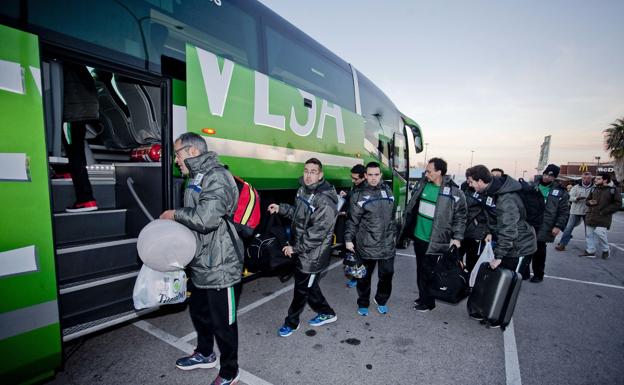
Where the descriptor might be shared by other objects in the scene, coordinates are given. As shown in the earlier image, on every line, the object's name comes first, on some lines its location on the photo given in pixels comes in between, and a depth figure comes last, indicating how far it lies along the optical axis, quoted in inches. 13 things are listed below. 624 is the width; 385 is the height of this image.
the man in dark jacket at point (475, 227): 169.5
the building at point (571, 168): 2211.5
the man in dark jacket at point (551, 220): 187.5
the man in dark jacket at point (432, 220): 131.3
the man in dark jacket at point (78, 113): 103.0
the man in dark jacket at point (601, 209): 244.4
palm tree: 1226.1
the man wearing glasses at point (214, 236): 75.4
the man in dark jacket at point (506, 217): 118.3
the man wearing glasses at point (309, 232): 110.4
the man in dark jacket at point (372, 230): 130.5
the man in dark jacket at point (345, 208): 169.8
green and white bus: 67.4
